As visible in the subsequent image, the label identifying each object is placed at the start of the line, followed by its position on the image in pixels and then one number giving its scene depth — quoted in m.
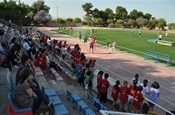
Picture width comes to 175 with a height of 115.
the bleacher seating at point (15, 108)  5.48
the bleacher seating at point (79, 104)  8.26
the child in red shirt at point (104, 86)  10.20
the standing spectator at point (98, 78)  10.41
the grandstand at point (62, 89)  8.81
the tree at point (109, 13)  97.25
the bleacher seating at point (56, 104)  7.55
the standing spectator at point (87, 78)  11.27
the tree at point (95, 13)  95.69
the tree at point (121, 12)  101.25
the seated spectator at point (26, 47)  13.50
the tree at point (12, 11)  57.67
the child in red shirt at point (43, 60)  12.43
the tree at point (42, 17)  77.31
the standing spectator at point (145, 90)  10.65
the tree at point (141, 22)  95.58
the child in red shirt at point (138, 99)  9.32
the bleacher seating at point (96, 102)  9.14
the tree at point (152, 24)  96.19
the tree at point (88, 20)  92.94
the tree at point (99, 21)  92.06
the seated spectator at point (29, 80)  6.06
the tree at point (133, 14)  104.46
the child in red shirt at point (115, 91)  9.96
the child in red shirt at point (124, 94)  9.68
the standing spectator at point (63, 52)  17.60
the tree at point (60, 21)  88.20
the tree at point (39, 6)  83.18
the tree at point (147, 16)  109.50
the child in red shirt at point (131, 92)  9.57
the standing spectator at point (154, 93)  10.13
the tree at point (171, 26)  99.99
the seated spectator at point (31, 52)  13.00
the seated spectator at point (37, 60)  12.61
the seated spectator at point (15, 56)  10.84
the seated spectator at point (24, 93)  5.34
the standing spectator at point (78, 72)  12.04
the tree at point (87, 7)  98.75
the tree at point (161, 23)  93.62
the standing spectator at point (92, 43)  27.03
